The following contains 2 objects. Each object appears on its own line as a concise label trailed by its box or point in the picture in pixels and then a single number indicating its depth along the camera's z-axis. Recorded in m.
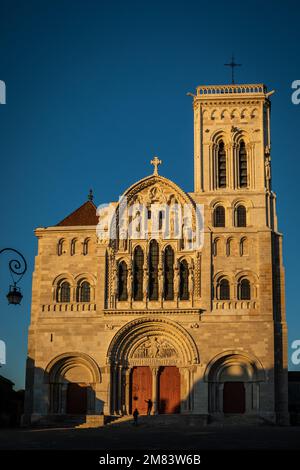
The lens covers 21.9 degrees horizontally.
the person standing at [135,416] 40.38
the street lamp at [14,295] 22.66
